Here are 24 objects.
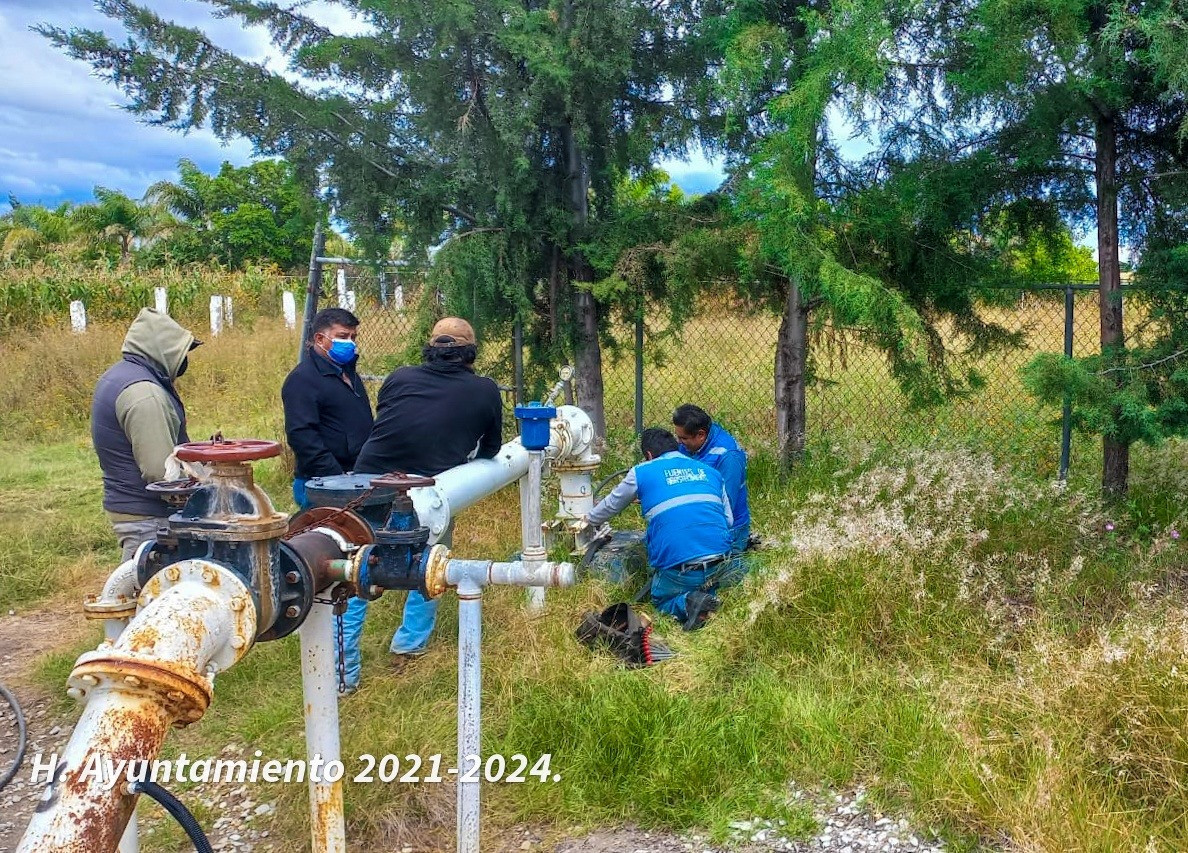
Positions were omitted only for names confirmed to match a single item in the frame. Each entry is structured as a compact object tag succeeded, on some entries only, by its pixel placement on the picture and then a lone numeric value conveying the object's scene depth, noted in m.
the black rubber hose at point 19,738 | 3.51
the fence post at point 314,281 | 6.49
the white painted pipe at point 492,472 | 3.23
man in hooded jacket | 3.76
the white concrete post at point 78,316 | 14.34
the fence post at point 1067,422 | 5.70
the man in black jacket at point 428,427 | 4.22
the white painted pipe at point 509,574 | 2.64
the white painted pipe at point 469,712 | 2.73
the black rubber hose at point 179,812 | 1.85
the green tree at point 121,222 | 29.72
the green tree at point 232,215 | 29.06
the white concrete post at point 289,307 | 16.80
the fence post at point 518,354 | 6.57
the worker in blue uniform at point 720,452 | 5.26
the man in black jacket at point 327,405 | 4.31
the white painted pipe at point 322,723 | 2.69
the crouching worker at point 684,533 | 4.74
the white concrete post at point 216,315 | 15.72
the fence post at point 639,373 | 6.56
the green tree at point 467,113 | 5.68
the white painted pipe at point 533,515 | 4.64
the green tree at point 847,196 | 4.99
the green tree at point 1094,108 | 4.55
